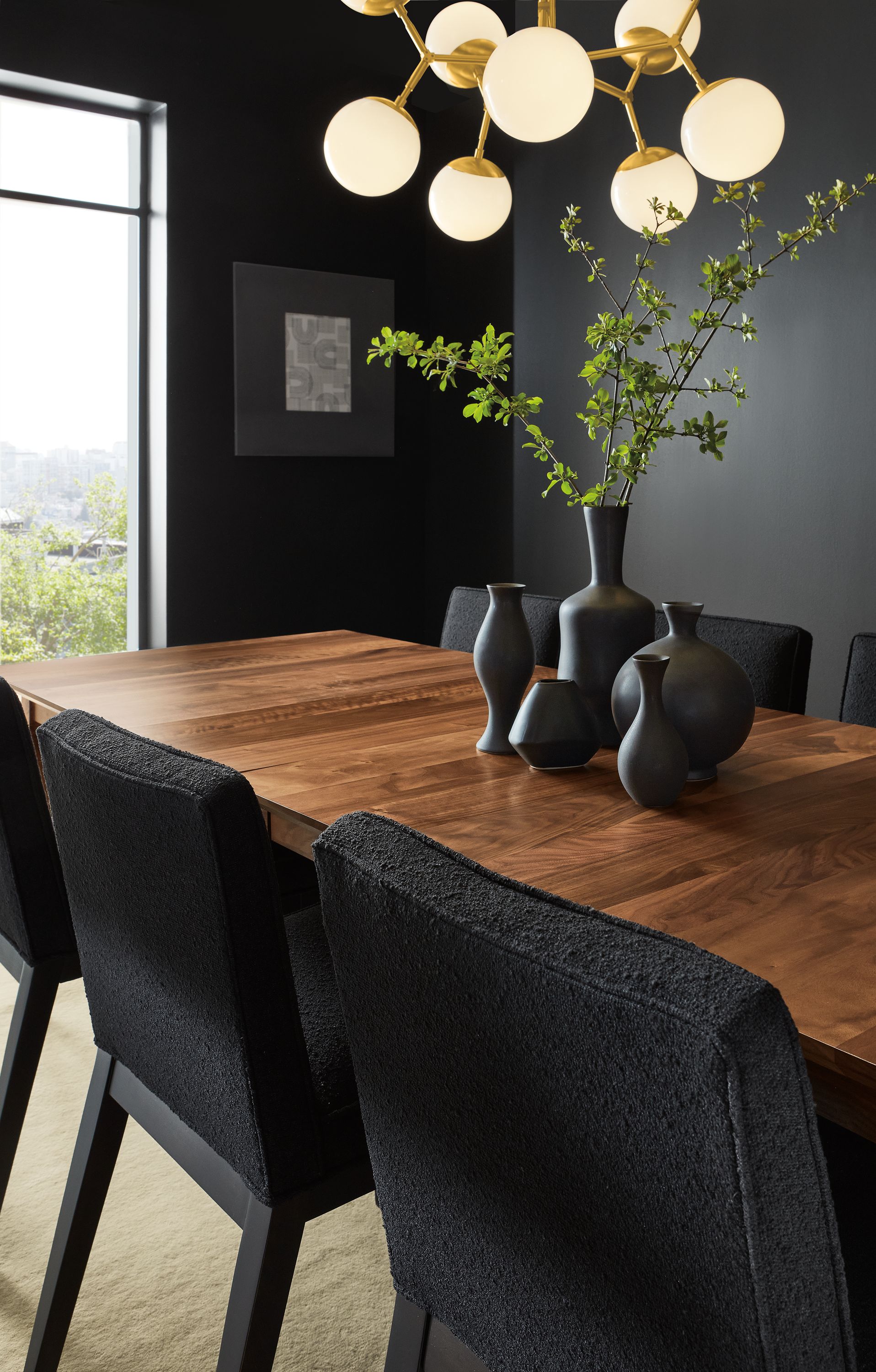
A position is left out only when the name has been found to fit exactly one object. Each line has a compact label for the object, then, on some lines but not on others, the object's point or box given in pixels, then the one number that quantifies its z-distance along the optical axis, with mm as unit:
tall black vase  1709
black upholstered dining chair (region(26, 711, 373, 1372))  1021
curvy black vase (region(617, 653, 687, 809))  1428
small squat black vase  1605
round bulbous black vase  1506
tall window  4227
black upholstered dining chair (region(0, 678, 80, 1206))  1680
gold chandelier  1691
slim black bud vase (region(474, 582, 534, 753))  1711
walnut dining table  972
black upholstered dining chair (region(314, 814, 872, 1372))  570
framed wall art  4625
